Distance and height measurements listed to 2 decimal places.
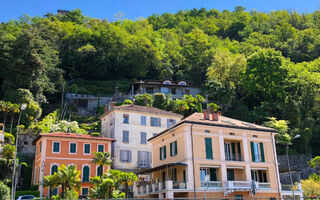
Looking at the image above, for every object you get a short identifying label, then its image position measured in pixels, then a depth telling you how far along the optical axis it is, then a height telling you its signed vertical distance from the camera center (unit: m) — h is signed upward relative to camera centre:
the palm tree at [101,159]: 33.97 +2.74
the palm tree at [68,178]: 27.77 +0.78
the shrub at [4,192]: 27.21 -0.22
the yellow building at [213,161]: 28.50 +2.10
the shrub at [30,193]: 32.97 -0.39
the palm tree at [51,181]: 27.77 +0.58
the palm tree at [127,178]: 28.31 +0.69
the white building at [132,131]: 41.81 +7.04
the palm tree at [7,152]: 35.68 +3.83
